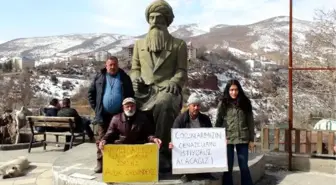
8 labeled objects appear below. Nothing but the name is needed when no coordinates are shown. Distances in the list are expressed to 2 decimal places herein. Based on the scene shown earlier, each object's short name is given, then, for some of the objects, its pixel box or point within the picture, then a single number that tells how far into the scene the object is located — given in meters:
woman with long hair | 6.00
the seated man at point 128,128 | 5.46
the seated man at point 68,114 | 10.24
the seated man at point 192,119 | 5.58
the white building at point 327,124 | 11.85
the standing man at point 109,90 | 5.84
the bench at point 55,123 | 9.73
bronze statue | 6.61
